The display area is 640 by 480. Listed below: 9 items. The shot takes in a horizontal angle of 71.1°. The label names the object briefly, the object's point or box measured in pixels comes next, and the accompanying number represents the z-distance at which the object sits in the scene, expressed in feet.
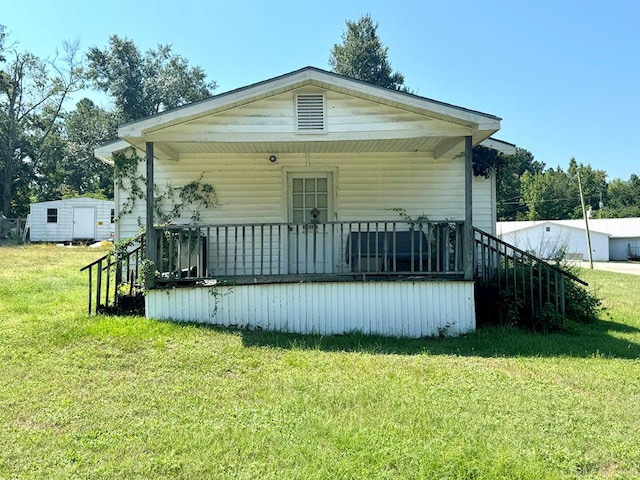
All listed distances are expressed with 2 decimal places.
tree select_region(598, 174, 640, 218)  180.45
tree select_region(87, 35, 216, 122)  118.11
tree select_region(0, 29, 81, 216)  106.32
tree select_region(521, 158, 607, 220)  177.78
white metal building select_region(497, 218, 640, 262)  122.41
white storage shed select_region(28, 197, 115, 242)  88.74
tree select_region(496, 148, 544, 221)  183.93
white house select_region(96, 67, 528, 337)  20.52
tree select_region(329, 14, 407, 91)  107.38
